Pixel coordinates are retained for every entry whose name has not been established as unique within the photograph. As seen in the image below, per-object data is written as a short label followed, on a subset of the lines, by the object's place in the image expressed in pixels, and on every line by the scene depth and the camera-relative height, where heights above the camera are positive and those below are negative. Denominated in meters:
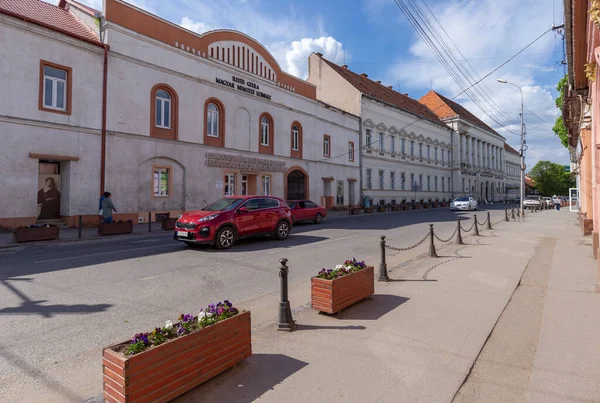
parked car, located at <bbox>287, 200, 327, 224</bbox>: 19.53 -0.17
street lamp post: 26.98 +4.31
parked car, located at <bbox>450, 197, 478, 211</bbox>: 35.34 +0.45
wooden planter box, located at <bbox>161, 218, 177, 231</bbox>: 16.14 -0.74
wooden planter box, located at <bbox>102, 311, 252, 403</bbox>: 2.58 -1.28
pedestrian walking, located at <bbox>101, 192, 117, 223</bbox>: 14.80 +0.03
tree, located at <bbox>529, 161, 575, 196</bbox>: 83.25 +7.41
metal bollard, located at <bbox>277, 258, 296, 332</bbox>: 4.45 -1.30
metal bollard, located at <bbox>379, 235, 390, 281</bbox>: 6.95 -1.24
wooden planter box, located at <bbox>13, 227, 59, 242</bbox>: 11.86 -0.91
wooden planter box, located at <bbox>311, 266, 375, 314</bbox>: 4.92 -1.22
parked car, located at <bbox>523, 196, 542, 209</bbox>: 38.53 +0.63
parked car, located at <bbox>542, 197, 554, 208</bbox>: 46.16 +0.63
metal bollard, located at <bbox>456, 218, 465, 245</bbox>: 12.10 -1.06
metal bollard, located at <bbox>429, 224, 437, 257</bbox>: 9.73 -1.16
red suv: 10.45 -0.42
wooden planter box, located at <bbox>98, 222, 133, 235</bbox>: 14.00 -0.83
